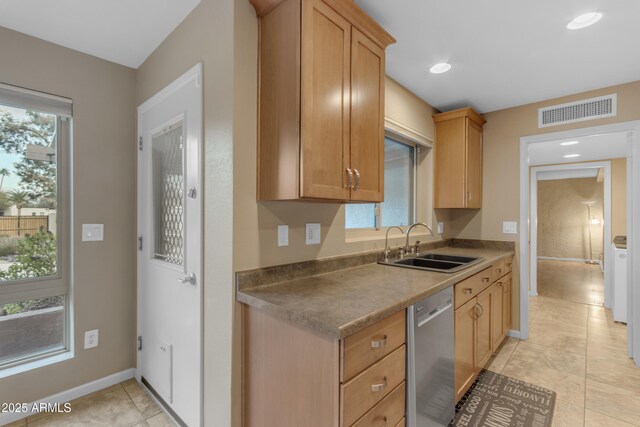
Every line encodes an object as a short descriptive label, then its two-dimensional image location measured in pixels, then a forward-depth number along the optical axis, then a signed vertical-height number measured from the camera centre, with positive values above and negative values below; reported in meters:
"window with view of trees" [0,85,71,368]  1.89 -0.06
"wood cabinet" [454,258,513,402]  1.88 -0.80
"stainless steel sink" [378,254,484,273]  2.41 -0.41
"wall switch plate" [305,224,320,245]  1.77 -0.12
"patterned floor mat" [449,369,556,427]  1.87 -1.30
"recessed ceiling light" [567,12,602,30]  1.75 +1.17
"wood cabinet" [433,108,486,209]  3.04 +0.58
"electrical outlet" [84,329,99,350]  2.12 -0.89
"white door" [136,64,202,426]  1.64 -0.20
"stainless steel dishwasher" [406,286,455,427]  1.37 -0.75
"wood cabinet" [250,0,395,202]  1.32 +0.56
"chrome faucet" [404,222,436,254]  2.65 -0.32
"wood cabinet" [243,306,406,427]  1.05 -0.64
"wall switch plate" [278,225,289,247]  1.61 -0.11
